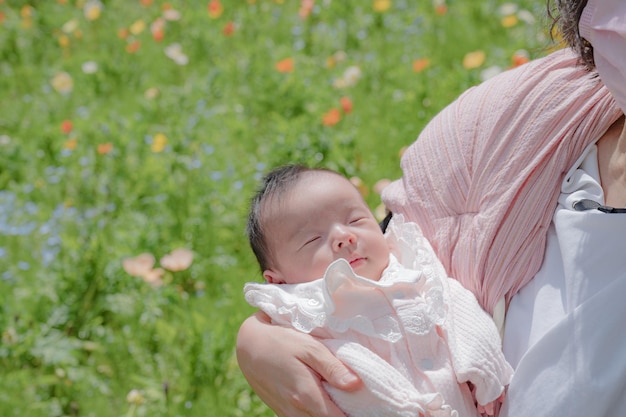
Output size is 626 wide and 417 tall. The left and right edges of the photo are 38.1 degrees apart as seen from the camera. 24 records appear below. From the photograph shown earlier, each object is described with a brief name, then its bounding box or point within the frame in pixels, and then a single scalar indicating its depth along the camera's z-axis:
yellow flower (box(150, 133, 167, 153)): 3.53
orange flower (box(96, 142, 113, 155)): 3.53
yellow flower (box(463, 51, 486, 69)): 3.46
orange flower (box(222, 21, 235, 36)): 4.35
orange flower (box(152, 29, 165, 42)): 4.35
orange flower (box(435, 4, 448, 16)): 4.18
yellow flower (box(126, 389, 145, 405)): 2.49
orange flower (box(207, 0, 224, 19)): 4.58
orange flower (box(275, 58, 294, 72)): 3.86
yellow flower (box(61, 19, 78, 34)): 4.93
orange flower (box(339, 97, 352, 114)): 3.37
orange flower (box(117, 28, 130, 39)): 4.59
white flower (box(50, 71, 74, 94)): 4.39
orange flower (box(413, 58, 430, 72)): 3.61
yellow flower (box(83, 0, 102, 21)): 5.00
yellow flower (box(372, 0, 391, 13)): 4.33
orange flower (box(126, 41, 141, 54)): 4.36
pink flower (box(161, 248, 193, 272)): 2.92
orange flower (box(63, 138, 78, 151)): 3.67
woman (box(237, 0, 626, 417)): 1.54
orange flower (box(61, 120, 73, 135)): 3.74
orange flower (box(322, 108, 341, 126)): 3.30
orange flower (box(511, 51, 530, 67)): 2.85
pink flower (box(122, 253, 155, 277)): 2.88
